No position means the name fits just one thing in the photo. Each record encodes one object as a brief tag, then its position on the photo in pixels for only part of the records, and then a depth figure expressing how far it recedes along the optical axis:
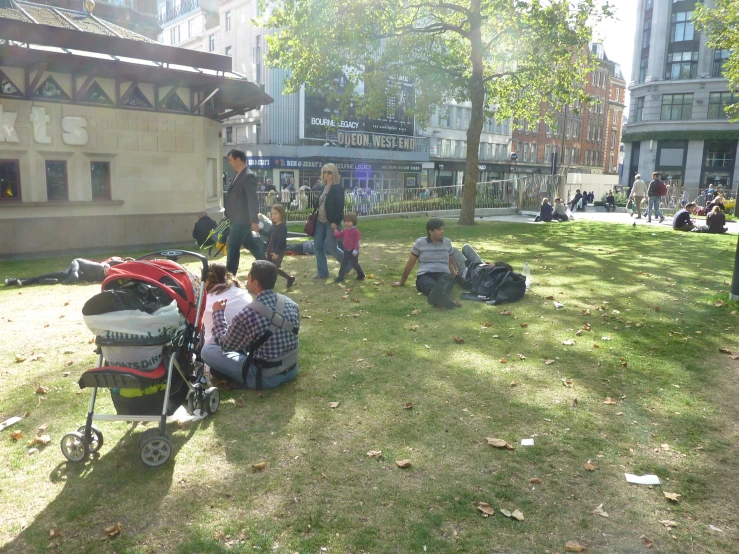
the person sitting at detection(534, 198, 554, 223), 25.58
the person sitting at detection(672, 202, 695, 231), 20.77
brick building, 72.88
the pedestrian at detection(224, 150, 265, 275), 9.05
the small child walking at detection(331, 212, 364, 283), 10.29
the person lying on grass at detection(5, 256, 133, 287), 10.78
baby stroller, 3.90
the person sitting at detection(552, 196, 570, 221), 26.73
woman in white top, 5.63
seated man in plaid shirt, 5.11
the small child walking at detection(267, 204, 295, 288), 10.44
